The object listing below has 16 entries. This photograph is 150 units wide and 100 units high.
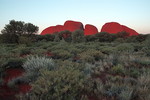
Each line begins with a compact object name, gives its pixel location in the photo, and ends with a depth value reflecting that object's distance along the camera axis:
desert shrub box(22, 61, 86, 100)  2.98
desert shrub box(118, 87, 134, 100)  3.19
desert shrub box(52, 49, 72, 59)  8.85
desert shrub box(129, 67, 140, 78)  5.12
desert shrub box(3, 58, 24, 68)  6.20
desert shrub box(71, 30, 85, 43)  30.54
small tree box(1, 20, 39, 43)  27.27
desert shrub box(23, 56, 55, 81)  4.74
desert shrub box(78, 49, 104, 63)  7.75
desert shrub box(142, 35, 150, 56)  14.66
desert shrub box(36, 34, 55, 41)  40.48
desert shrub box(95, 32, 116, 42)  42.95
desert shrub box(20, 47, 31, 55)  12.03
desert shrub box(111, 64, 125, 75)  5.40
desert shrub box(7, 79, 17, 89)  3.93
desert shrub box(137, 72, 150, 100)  3.25
